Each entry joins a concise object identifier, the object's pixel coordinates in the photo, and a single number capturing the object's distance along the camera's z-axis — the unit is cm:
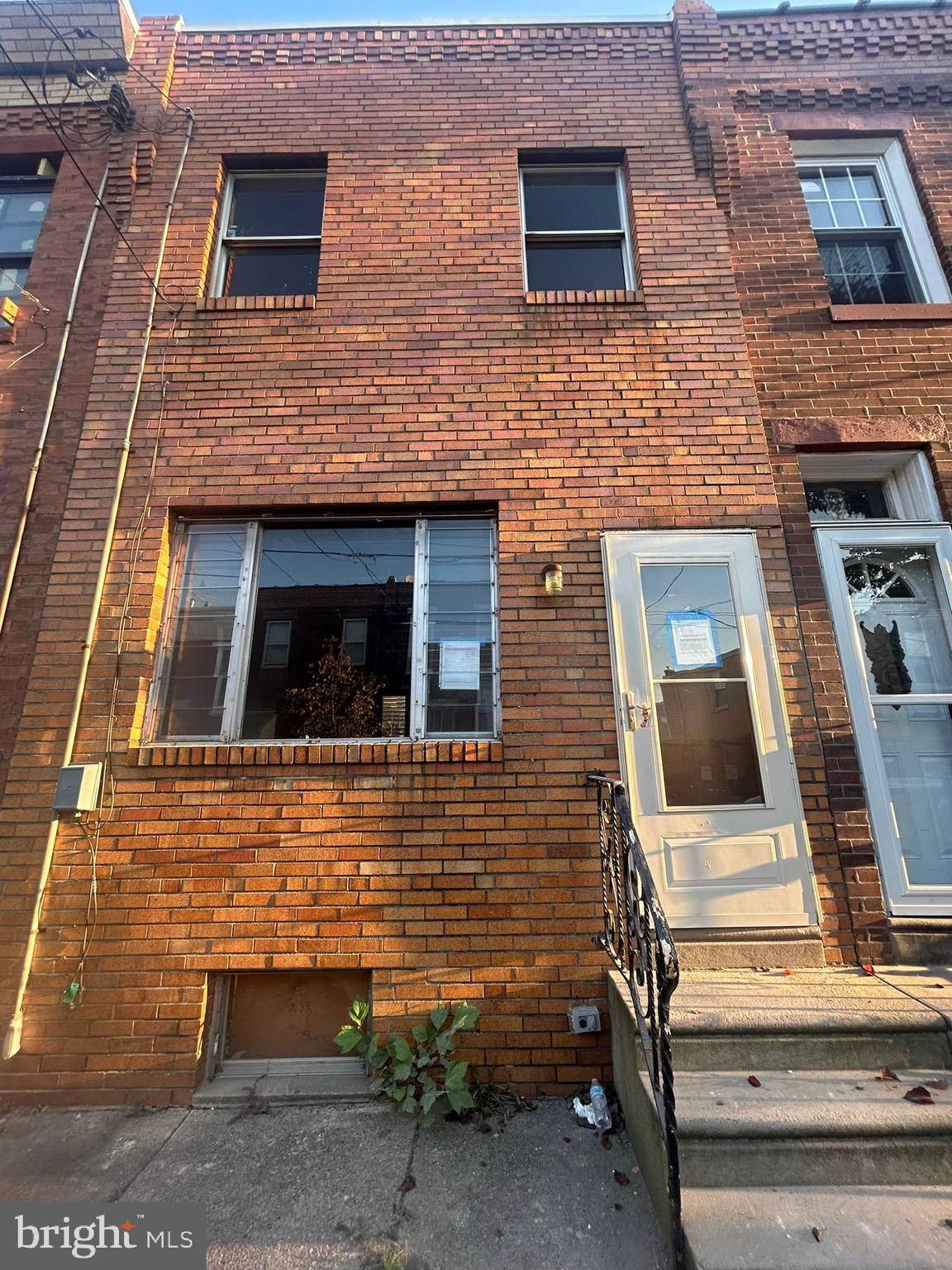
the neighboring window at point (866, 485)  423
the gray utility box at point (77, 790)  331
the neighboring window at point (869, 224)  470
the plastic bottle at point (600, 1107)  279
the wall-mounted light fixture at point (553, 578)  373
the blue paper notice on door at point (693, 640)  376
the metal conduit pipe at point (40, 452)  392
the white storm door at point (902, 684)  357
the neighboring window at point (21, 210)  473
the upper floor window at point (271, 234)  477
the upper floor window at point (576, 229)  474
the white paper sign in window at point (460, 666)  382
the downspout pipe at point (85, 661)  318
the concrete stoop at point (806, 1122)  199
